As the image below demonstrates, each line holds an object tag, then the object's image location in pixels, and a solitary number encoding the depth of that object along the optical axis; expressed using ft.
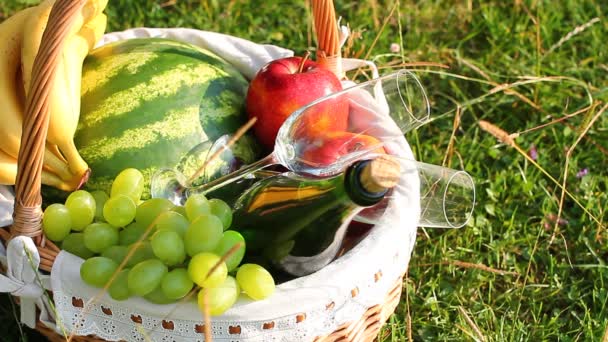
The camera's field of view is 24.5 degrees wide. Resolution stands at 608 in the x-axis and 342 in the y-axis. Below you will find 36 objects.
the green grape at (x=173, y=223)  3.49
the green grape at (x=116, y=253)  3.51
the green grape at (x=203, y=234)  3.42
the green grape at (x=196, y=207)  3.55
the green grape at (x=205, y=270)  3.35
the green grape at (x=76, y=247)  3.60
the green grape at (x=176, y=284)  3.39
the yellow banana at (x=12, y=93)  3.69
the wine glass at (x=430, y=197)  3.59
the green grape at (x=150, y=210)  3.59
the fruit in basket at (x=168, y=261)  3.39
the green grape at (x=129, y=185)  3.69
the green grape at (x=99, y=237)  3.54
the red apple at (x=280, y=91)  3.92
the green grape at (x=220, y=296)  3.36
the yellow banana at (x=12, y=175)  3.74
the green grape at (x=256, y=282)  3.42
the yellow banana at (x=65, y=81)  3.67
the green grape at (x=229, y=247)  3.46
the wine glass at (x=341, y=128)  3.66
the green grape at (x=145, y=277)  3.39
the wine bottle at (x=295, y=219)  3.53
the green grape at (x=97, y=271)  3.43
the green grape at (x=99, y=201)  3.69
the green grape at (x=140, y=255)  3.51
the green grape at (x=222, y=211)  3.60
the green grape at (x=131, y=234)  3.58
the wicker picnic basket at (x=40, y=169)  3.35
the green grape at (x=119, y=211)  3.57
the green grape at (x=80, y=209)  3.61
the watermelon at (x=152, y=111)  3.85
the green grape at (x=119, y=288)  3.43
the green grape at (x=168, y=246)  3.41
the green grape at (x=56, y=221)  3.56
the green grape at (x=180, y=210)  3.60
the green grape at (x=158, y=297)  3.43
